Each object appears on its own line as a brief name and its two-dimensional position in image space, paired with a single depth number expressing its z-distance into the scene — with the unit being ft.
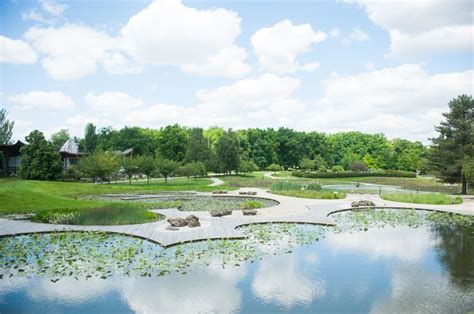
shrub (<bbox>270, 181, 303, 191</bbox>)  91.66
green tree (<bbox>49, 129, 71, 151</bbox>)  261.26
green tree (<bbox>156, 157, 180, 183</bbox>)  122.34
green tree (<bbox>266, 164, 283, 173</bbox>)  210.38
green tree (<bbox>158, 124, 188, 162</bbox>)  212.84
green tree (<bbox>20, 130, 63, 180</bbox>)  114.73
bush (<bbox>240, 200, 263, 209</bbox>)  65.85
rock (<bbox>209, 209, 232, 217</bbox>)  55.98
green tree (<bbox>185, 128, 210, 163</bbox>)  171.12
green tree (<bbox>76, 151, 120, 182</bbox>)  112.98
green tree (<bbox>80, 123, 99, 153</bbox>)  231.91
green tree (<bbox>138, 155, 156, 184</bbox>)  119.55
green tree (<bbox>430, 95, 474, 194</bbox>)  91.56
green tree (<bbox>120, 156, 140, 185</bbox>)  119.96
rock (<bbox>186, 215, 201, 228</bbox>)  47.42
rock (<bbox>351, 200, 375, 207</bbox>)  67.41
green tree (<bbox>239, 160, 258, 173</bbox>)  170.19
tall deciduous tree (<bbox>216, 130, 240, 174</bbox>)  163.02
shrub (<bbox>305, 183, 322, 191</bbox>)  88.80
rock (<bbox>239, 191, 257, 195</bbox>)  89.03
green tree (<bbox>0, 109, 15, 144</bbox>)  212.23
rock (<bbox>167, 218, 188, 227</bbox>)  46.96
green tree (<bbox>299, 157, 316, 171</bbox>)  205.92
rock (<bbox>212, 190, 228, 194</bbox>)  93.32
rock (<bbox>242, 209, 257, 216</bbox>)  57.16
